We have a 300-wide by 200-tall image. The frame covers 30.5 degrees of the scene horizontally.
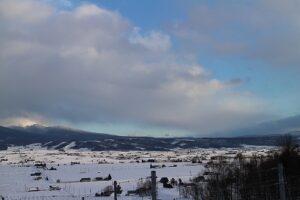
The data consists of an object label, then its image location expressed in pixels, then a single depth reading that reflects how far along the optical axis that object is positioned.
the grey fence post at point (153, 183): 14.34
